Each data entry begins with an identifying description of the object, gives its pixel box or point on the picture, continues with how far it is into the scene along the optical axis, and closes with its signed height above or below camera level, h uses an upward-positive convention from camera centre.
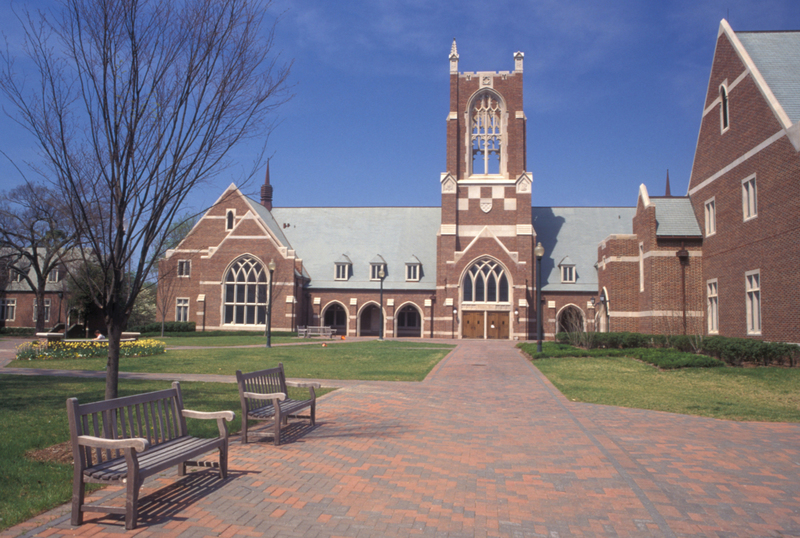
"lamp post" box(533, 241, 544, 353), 23.14 +0.73
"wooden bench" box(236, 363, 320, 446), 7.78 -1.13
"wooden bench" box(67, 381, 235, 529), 4.79 -1.26
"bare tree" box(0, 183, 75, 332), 40.06 +5.75
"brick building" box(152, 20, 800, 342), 25.20 +4.17
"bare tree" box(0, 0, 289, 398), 7.26 +1.89
